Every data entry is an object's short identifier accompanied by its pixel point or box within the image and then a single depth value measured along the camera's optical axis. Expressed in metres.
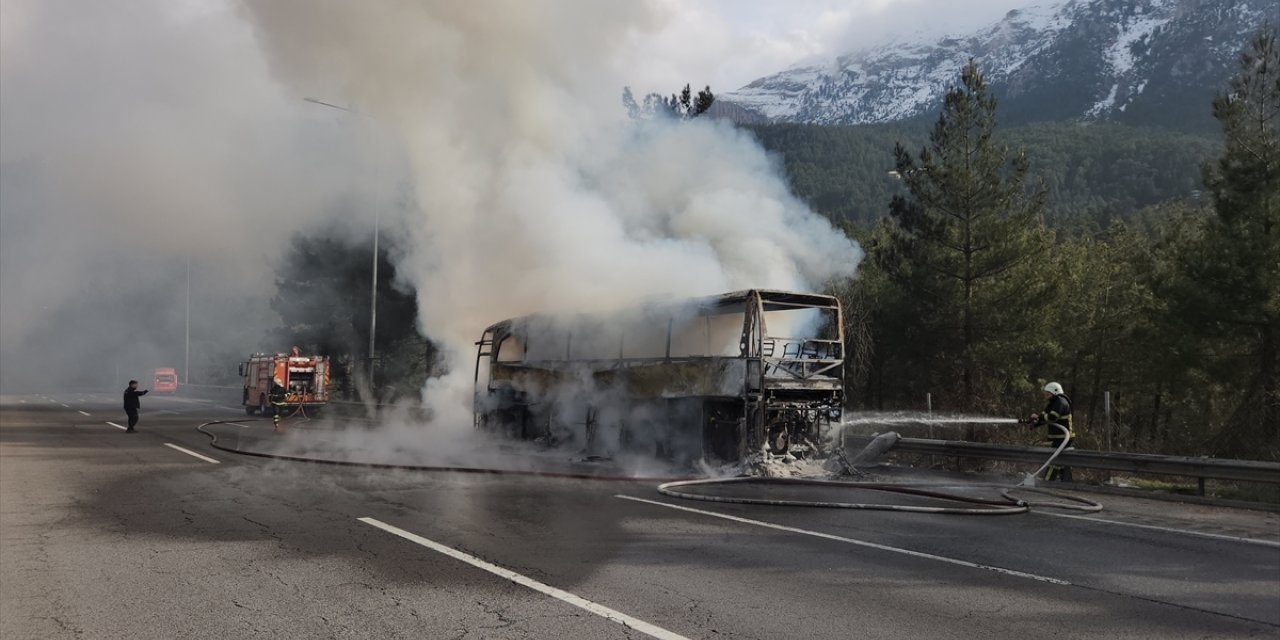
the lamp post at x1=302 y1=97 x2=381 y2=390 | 25.62
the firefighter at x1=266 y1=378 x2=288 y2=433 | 20.78
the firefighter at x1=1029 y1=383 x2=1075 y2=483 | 11.64
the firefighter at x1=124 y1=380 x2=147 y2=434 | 19.38
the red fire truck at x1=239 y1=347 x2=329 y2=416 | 29.22
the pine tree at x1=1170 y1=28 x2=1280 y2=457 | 16.53
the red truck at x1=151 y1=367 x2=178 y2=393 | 53.19
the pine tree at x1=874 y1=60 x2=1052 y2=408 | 21.88
